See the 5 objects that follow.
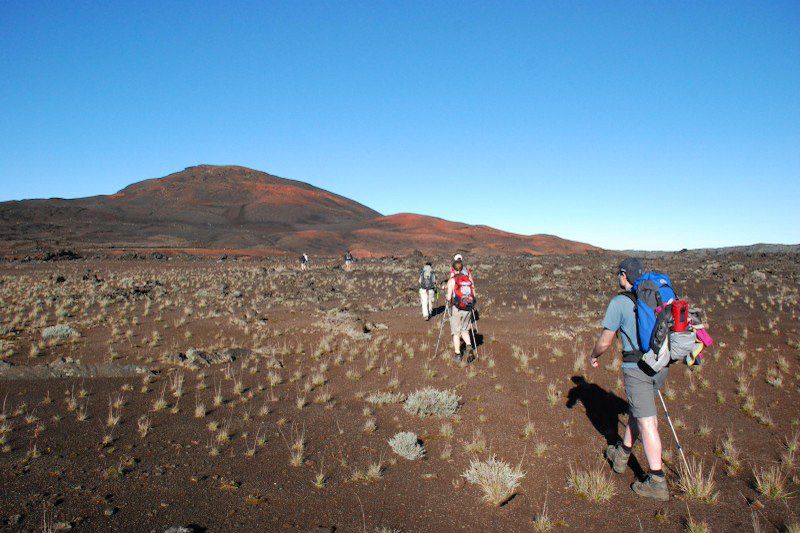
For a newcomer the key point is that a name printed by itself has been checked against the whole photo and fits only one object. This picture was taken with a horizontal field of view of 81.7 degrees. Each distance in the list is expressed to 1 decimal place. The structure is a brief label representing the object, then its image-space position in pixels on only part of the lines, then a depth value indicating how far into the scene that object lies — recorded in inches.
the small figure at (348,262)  1459.0
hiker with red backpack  360.5
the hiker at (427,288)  573.3
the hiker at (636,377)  171.9
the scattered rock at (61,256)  1748.3
